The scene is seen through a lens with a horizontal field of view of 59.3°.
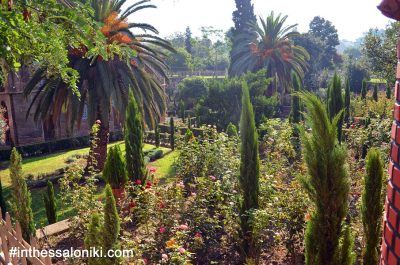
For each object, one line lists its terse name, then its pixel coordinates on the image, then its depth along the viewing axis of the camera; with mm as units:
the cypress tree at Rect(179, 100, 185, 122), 27109
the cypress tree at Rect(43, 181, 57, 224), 8148
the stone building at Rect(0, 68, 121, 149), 20938
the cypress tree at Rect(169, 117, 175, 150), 19184
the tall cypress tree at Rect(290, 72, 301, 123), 16391
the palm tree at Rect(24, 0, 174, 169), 12750
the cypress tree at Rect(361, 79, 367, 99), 27786
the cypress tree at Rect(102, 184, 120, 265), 3797
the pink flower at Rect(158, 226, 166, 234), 5797
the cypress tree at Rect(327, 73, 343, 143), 12844
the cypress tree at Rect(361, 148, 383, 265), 4328
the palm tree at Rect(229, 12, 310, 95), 24375
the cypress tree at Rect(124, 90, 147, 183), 9203
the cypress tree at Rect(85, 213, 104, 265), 3889
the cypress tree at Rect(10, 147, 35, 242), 6531
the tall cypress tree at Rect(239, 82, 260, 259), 6191
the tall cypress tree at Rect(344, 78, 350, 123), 20438
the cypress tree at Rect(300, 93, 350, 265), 3729
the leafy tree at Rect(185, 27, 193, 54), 65312
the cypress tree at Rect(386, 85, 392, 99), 25203
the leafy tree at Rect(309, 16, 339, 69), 50281
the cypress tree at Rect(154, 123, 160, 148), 19809
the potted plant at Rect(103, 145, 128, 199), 8727
